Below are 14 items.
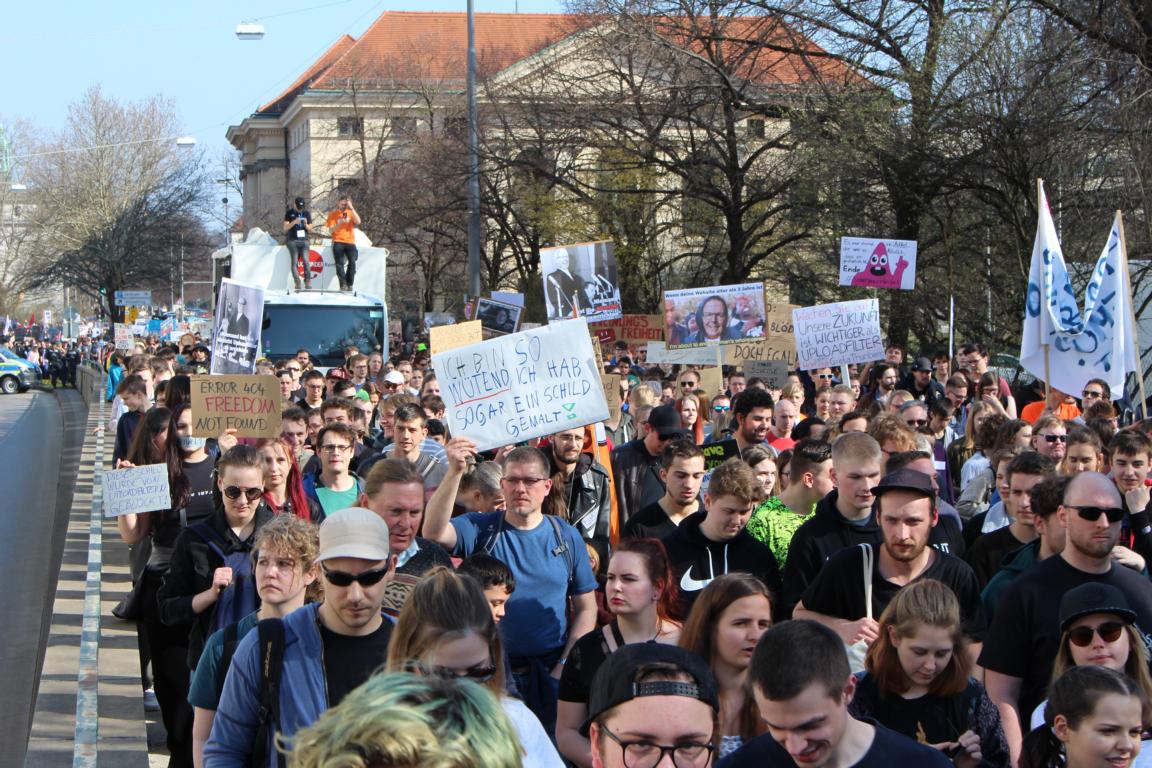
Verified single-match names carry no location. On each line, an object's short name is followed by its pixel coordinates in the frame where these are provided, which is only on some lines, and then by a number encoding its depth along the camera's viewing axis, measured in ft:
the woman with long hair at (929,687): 14.17
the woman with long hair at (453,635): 11.99
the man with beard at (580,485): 25.25
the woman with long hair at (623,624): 15.94
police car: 160.04
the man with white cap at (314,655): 12.96
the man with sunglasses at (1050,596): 16.10
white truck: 73.10
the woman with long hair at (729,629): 15.08
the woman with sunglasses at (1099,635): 14.53
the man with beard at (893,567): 17.11
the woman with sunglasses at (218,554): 19.29
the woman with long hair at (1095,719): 12.53
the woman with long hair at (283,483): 23.59
